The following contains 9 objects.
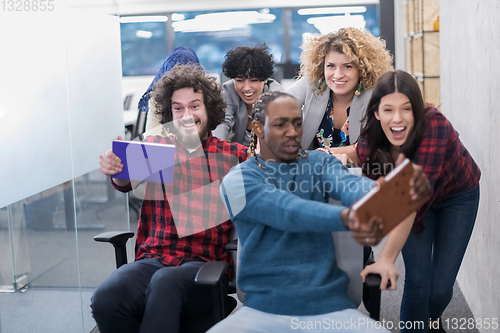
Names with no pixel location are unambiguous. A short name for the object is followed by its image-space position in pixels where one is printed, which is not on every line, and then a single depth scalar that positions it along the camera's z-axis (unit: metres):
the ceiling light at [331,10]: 6.83
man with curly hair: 1.56
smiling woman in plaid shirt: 1.58
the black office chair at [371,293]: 1.44
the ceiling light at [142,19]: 7.36
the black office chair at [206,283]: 1.45
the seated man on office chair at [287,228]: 1.32
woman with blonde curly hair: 2.01
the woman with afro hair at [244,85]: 2.31
